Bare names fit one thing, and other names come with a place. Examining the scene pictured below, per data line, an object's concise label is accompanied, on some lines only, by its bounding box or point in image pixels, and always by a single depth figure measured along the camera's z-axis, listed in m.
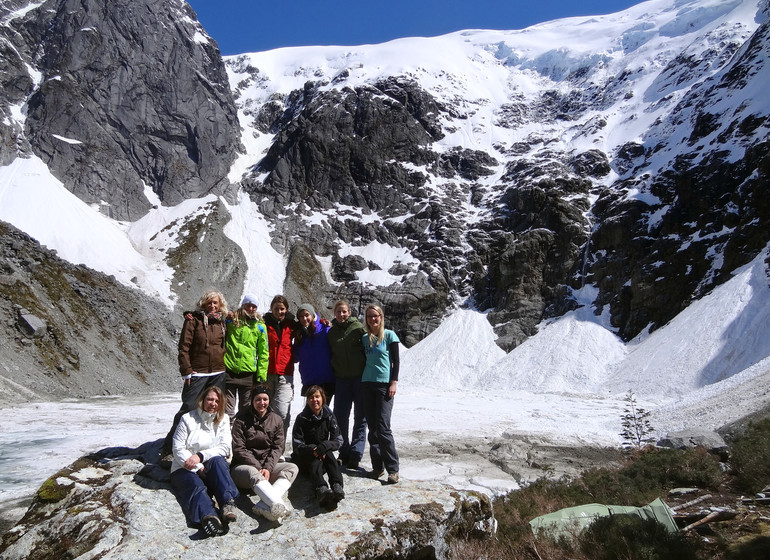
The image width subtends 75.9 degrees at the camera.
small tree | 14.12
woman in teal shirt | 6.51
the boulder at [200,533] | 4.36
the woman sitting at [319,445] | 5.33
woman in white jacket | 4.75
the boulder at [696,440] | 11.41
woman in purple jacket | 6.94
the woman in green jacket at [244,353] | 6.62
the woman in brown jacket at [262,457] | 4.95
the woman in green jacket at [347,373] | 6.78
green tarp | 5.88
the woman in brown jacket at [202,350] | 6.26
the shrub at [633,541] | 5.04
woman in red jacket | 7.02
